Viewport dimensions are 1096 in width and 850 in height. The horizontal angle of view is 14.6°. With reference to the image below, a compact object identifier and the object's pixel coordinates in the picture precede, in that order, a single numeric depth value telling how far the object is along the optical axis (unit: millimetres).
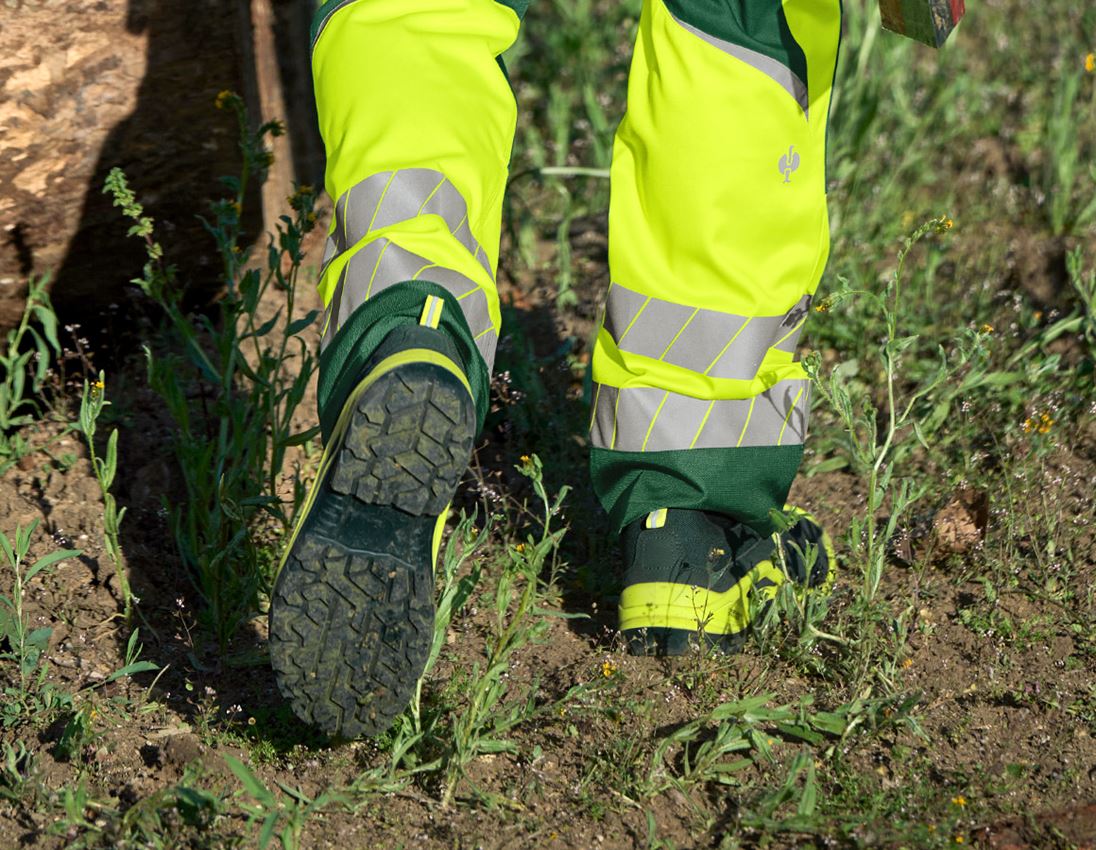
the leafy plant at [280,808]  3482
